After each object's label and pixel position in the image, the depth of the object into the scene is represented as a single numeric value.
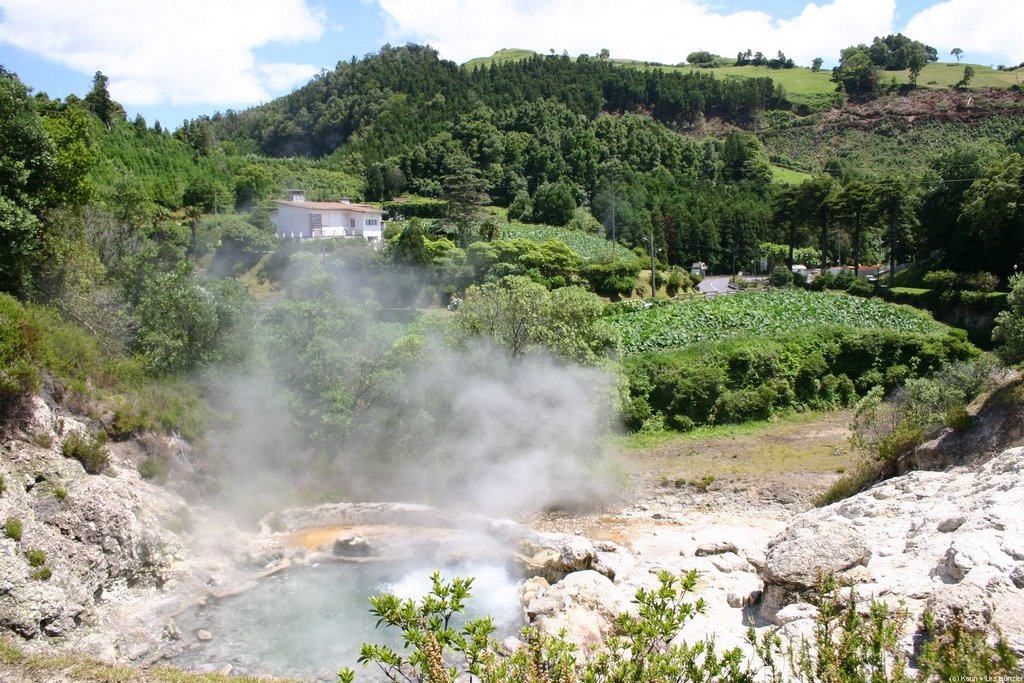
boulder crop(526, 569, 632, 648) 12.24
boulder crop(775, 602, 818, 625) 10.52
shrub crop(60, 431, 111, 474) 15.62
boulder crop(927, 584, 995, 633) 7.68
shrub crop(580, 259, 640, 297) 42.94
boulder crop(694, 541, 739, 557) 15.77
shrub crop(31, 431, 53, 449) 15.15
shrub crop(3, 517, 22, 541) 12.86
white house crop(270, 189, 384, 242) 47.03
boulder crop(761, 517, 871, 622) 11.50
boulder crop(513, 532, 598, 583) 15.14
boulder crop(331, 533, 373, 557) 16.94
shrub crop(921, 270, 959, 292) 38.59
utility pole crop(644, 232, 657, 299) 43.12
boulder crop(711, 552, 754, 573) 14.70
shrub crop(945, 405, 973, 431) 16.59
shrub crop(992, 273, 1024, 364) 19.73
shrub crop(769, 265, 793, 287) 47.85
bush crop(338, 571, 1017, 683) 4.97
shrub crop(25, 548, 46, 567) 12.73
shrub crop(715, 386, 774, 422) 27.06
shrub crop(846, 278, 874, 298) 42.75
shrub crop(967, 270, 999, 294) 36.41
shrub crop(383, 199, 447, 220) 60.38
